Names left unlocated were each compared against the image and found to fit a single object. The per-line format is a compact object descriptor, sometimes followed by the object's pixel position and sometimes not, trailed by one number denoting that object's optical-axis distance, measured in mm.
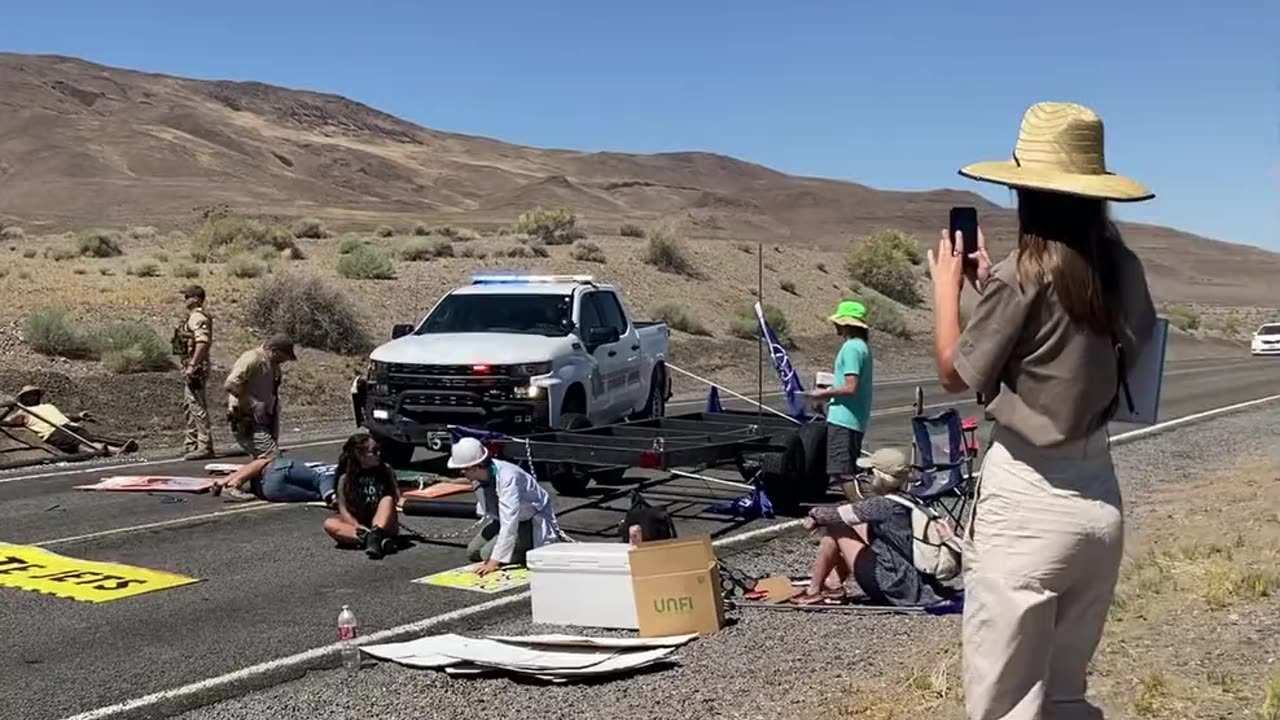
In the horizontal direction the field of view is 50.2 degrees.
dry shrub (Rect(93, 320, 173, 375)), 21984
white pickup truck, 12930
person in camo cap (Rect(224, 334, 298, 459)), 13617
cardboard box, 7367
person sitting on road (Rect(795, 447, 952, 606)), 7898
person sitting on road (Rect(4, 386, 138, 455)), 15547
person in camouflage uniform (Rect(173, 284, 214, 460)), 15469
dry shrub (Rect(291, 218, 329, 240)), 53062
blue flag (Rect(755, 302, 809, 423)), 12664
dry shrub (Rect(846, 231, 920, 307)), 54469
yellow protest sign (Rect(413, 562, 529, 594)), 8766
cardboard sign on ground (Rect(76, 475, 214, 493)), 12741
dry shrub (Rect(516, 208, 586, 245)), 55156
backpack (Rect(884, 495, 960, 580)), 7938
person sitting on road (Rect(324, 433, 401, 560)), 9898
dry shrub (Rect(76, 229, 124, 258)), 43562
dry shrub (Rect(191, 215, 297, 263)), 41188
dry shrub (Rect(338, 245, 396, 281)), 34469
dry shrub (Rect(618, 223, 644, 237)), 59331
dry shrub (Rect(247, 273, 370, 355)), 26516
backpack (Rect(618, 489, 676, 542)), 8766
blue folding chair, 9844
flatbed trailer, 10312
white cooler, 7609
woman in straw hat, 3334
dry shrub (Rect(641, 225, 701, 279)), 45562
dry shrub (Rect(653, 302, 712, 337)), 36000
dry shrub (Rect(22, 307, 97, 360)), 22567
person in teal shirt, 10273
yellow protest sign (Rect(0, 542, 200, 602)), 8570
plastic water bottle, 6852
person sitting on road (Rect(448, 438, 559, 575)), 8898
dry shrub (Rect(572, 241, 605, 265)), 44750
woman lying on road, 11945
